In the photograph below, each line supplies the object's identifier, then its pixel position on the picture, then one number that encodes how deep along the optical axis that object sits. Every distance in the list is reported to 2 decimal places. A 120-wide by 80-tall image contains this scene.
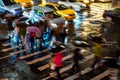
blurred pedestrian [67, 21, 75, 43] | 17.57
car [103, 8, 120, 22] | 23.56
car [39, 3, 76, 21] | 22.34
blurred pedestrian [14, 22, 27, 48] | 14.61
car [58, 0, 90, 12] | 26.88
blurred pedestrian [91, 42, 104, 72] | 12.09
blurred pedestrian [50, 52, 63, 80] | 10.92
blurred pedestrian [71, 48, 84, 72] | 11.74
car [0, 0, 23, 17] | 22.37
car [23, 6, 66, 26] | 19.89
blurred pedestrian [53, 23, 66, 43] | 14.26
